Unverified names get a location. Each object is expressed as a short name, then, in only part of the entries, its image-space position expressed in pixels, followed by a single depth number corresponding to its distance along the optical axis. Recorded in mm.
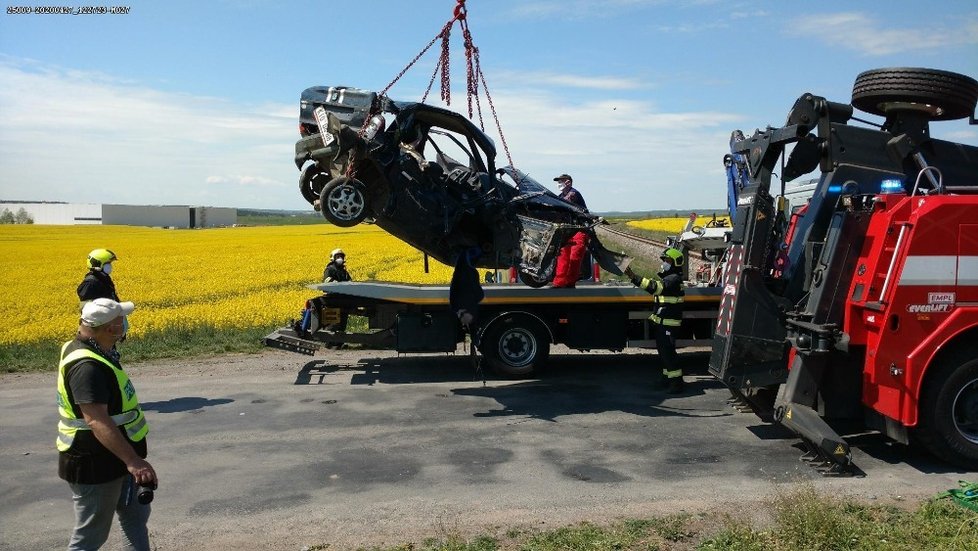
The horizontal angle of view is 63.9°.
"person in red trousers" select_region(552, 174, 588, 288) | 10625
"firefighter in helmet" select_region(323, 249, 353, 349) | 12148
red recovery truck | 6316
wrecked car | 8672
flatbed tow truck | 10391
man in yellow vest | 3832
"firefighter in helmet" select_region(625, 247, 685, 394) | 9672
